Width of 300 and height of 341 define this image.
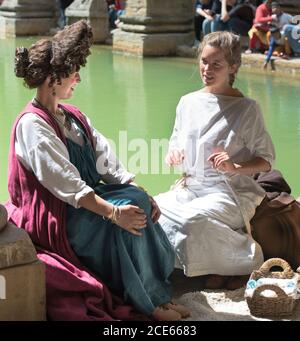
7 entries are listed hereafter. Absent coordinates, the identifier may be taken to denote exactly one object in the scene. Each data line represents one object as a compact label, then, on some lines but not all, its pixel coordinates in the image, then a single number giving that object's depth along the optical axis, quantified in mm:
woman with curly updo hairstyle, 2959
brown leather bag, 3703
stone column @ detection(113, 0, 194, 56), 14000
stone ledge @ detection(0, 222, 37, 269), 2787
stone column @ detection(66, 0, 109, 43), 15625
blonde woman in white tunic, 3514
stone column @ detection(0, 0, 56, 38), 17578
